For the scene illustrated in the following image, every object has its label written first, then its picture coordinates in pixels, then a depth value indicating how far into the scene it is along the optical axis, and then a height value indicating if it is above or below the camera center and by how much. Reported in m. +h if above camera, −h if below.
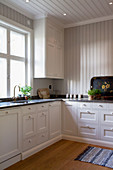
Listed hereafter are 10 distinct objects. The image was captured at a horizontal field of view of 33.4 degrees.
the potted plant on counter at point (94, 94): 4.16 -0.17
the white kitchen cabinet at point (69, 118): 4.11 -0.71
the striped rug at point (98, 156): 2.95 -1.18
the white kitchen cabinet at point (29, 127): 3.12 -0.69
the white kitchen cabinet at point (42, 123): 3.48 -0.70
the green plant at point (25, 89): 3.87 -0.06
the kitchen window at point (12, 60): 3.72 +0.57
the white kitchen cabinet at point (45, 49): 4.25 +0.87
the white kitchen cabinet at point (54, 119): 3.88 -0.70
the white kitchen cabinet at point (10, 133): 2.68 -0.70
